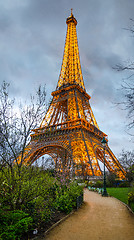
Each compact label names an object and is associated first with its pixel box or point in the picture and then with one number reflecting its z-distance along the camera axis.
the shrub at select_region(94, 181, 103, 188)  18.65
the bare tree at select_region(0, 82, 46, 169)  5.02
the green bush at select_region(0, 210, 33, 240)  3.49
